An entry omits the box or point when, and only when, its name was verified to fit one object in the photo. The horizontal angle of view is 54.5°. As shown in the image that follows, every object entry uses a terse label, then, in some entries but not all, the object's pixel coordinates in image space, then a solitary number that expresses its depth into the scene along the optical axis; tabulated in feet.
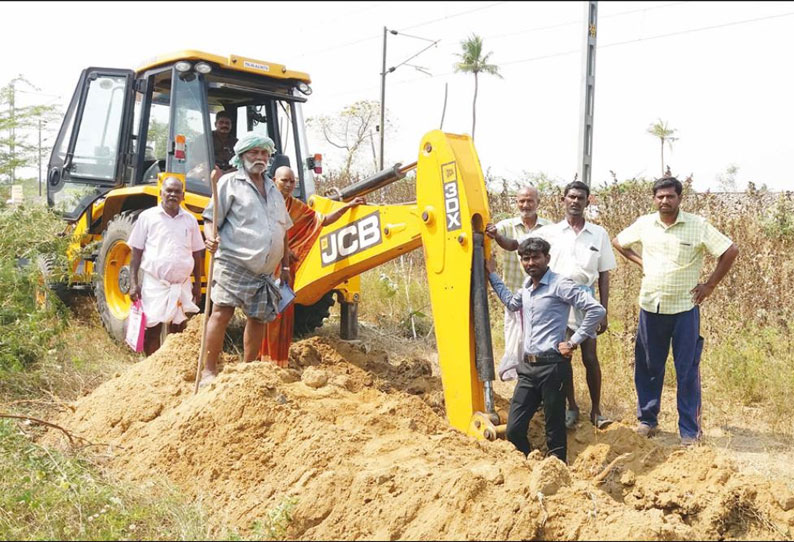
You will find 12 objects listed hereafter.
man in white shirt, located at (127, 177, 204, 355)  21.22
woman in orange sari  19.63
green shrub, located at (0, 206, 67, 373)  20.66
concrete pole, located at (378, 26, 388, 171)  69.52
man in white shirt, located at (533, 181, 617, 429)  17.34
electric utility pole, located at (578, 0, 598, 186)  30.60
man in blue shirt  14.39
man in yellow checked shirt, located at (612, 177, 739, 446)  17.53
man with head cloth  16.67
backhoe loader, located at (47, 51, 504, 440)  14.93
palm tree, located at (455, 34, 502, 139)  129.80
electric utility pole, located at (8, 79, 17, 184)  26.80
